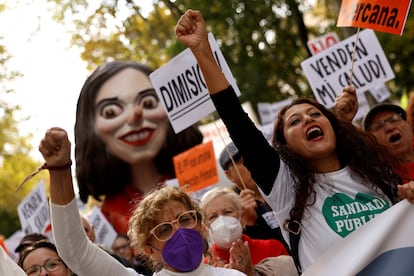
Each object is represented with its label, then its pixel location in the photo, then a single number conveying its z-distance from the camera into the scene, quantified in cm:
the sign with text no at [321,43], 1117
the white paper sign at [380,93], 1041
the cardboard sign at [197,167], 800
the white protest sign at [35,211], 864
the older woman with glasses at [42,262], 514
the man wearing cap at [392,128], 633
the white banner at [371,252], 399
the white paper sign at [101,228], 793
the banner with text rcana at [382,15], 590
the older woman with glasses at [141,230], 362
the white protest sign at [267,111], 1189
